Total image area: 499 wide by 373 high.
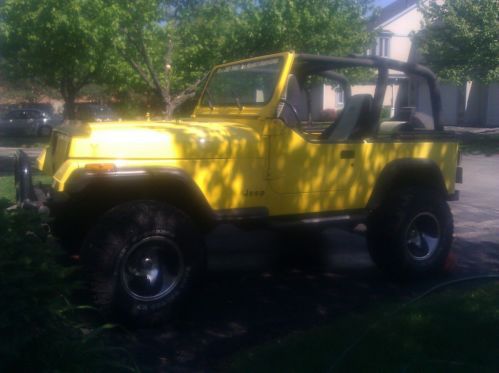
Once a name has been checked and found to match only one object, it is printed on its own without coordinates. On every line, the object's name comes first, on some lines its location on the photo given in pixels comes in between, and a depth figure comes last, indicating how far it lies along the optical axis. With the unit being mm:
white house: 32625
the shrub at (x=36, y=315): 3031
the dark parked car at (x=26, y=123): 30250
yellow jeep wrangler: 4906
